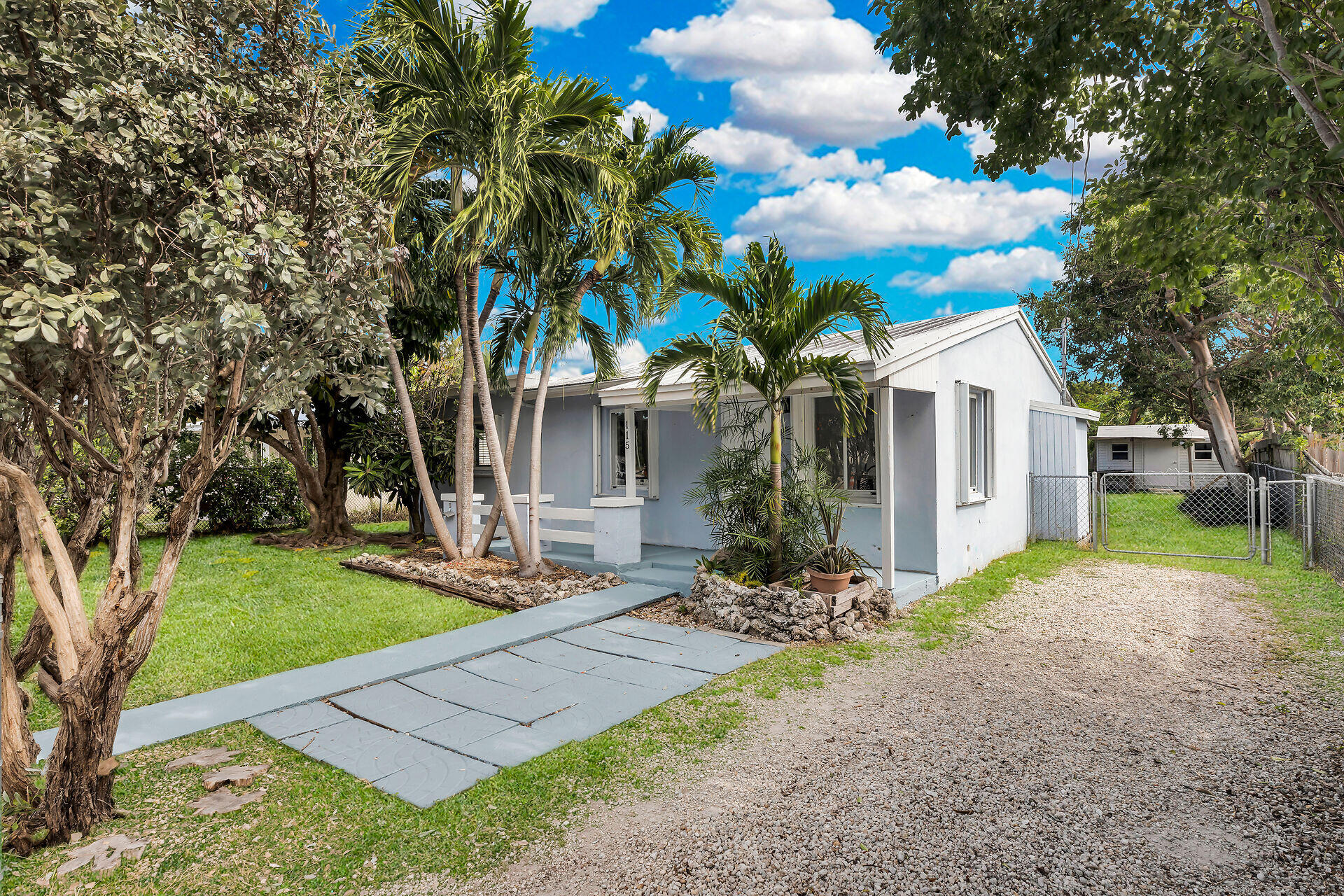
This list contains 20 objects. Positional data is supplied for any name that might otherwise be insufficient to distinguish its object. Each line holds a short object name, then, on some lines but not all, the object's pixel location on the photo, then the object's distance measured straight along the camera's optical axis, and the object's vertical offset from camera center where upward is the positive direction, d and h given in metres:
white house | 8.45 -0.04
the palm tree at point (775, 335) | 6.88 +1.16
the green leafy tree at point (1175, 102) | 3.80 +2.15
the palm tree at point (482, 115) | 7.19 +3.58
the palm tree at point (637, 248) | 8.44 +2.46
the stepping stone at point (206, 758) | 4.07 -1.73
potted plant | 6.89 -1.09
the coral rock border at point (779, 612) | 6.68 -1.54
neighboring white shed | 31.39 -0.18
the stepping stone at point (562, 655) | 5.98 -1.73
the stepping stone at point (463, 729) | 4.48 -1.76
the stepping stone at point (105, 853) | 3.08 -1.74
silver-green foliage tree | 2.81 +0.85
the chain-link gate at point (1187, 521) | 11.95 -1.63
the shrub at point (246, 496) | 13.28 -0.72
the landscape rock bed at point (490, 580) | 8.00 -1.48
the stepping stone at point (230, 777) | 3.84 -1.72
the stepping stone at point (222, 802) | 3.60 -1.75
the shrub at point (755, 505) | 7.33 -0.54
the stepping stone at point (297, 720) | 4.61 -1.74
